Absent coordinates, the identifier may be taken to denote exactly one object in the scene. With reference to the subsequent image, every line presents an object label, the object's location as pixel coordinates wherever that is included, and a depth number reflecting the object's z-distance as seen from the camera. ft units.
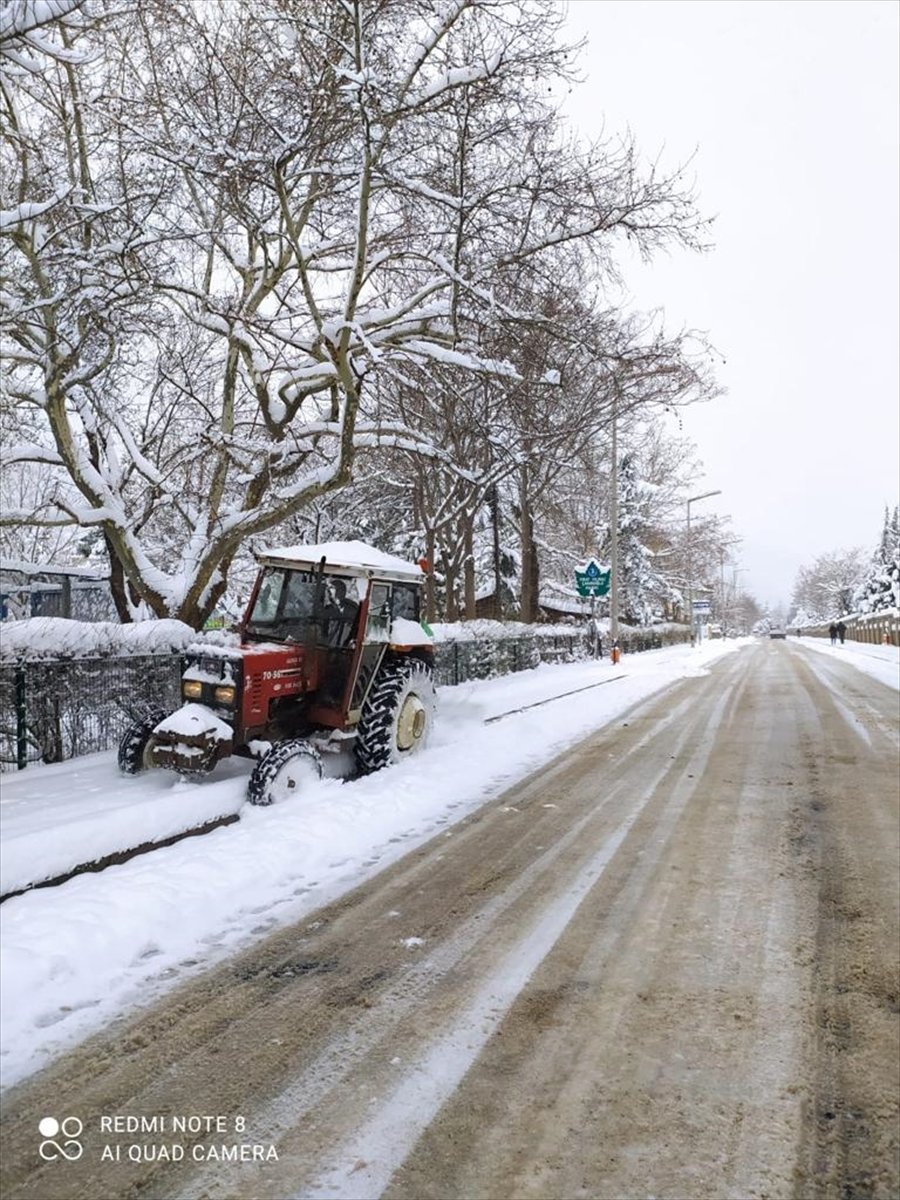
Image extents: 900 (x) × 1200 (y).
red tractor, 22.58
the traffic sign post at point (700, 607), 156.46
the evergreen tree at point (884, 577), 213.05
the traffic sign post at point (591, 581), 81.05
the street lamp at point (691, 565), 134.21
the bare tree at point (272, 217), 29.58
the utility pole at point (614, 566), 83.83
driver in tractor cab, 26.40
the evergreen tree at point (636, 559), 151.33
